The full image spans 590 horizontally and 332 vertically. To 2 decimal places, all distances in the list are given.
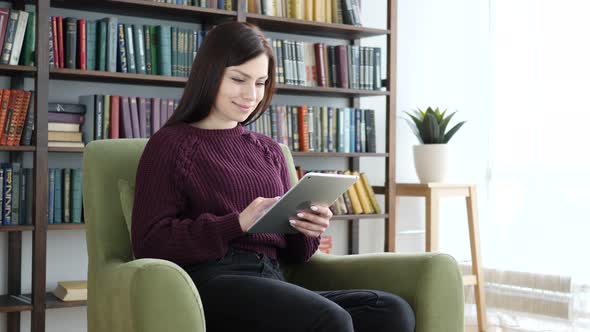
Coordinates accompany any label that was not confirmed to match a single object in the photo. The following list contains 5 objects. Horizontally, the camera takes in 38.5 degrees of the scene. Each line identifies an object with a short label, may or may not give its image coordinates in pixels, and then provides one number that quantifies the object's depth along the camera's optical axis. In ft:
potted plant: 13.12
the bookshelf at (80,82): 10.20
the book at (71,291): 10.46
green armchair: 5.62
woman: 6.03
